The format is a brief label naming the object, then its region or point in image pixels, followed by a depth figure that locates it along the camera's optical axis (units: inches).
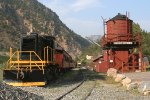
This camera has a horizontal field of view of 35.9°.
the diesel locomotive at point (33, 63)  549.1
